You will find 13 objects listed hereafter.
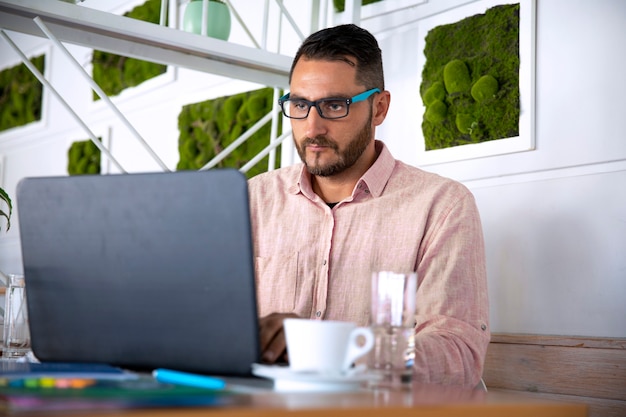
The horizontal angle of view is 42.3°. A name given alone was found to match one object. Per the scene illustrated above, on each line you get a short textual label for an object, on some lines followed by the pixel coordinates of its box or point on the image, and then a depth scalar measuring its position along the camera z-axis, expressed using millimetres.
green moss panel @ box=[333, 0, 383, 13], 2290
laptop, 791
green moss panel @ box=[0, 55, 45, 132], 4133
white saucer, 727
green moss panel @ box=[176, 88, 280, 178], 2621
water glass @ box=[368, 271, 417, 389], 870
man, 1490
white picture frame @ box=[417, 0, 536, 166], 1733
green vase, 2227
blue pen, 685
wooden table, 517
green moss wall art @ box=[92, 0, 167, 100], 3227
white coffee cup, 779
